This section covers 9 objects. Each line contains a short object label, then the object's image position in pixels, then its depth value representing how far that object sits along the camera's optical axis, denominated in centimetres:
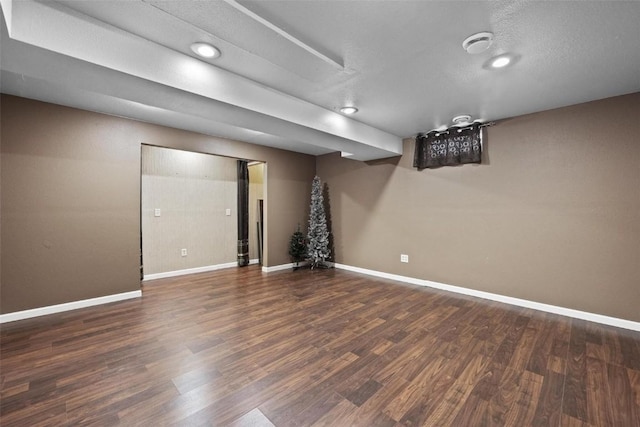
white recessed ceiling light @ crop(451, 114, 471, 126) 354
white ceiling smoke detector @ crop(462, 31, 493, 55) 185
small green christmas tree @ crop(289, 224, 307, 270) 563
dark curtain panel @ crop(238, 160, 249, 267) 590
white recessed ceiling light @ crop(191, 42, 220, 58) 195
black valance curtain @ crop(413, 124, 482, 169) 381
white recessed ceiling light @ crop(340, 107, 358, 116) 325
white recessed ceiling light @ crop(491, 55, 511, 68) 213
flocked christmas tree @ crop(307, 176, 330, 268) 557
